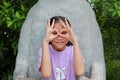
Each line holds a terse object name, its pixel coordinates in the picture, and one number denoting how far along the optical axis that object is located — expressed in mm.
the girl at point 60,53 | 2129
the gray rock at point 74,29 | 2365
